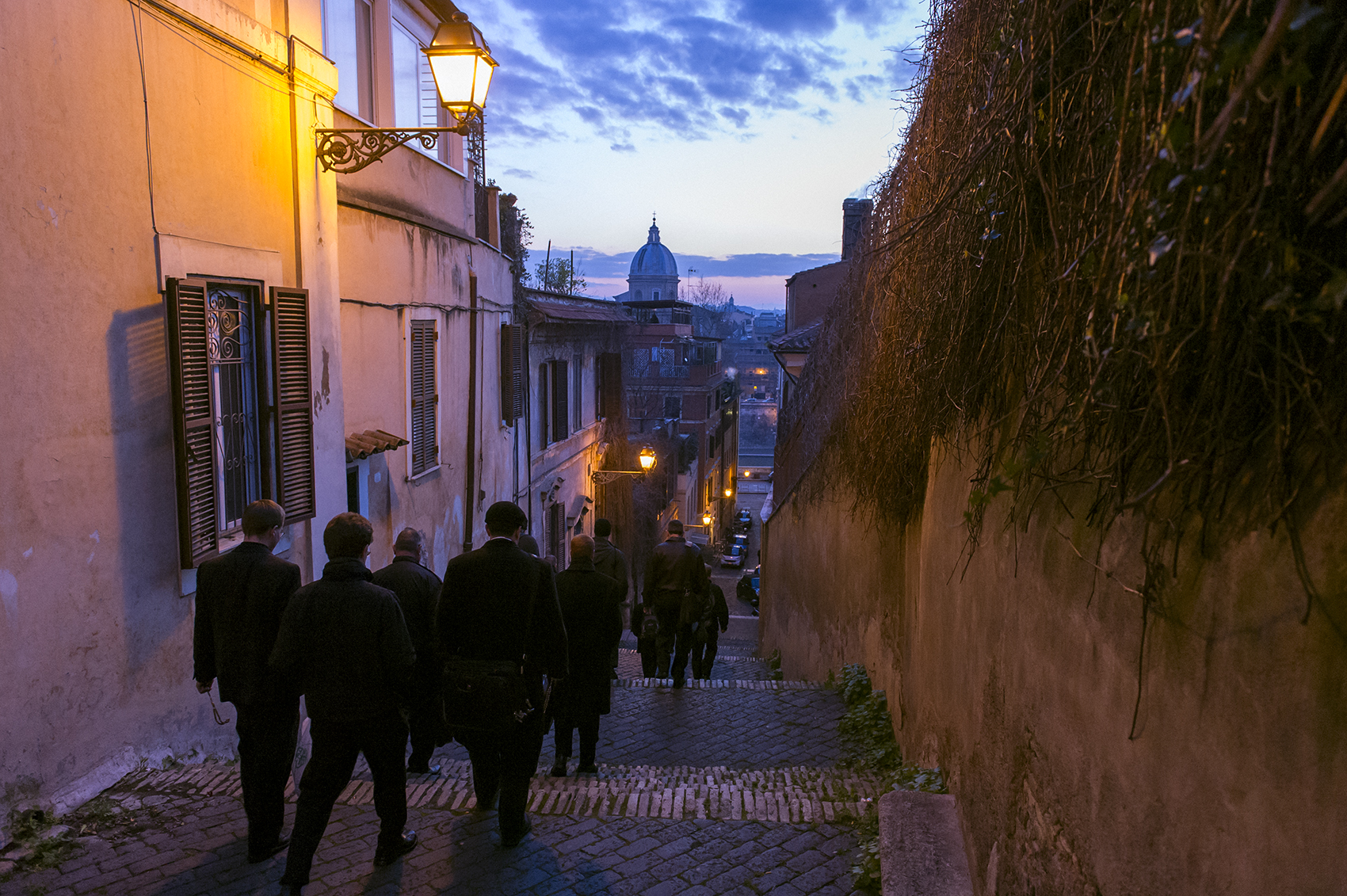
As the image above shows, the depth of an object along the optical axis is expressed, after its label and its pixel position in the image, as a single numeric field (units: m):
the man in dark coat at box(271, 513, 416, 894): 3.70
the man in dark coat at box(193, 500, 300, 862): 3.95
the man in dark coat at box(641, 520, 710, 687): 8.44
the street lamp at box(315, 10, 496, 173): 6.54
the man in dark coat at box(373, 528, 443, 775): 4.55
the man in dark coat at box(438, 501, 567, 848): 4.23
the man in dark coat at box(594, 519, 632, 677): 7.72
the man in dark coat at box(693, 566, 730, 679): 9.26
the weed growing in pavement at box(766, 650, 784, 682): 12.64
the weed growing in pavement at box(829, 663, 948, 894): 3.98
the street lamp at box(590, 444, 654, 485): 18.55
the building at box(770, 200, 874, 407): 17.02
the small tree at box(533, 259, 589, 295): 36.81
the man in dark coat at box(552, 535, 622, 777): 5.60
